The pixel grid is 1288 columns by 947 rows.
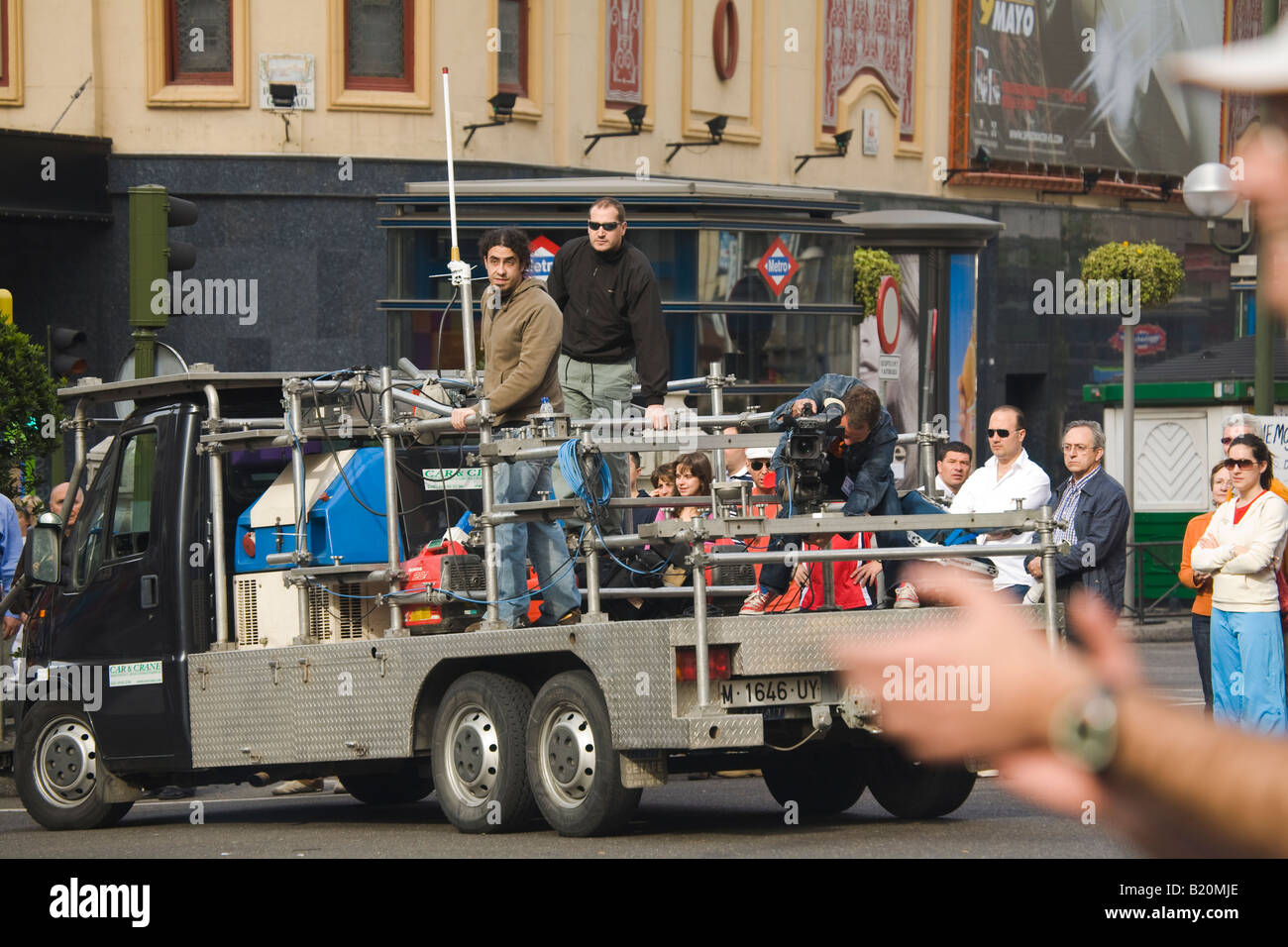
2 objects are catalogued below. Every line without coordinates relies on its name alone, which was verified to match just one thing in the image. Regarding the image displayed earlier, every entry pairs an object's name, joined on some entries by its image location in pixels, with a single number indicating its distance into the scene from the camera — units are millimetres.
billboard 37000
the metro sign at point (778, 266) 24797
